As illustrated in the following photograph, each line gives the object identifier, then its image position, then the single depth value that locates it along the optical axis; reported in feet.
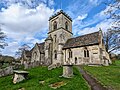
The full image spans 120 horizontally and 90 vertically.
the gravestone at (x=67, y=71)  27.26
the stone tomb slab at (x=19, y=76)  25.66
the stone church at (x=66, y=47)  59.21
